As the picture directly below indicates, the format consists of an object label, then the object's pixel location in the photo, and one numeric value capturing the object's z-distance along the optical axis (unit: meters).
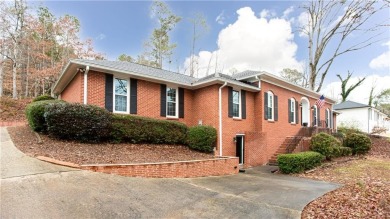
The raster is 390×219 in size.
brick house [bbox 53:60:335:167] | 10.21
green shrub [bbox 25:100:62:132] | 8.86
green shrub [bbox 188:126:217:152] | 10.82
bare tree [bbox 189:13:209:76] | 28.77
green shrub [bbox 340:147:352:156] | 14.08
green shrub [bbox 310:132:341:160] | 12.60
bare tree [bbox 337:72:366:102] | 37.67
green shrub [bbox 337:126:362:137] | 23.18
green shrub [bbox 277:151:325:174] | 10.76
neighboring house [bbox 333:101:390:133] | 30.04
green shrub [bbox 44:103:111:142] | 8.02
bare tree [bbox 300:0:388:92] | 21.08
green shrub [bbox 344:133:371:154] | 15.34
